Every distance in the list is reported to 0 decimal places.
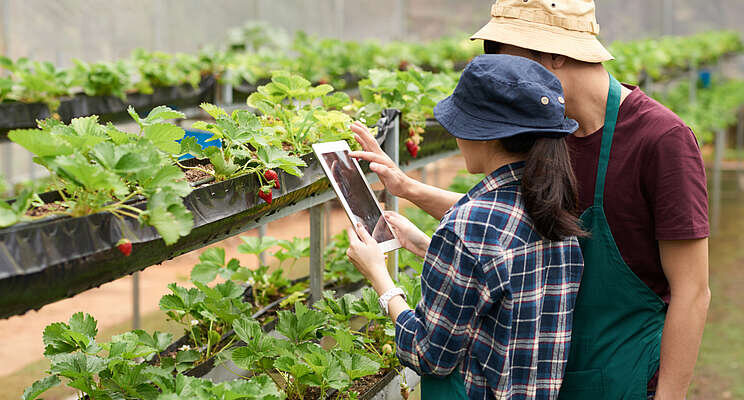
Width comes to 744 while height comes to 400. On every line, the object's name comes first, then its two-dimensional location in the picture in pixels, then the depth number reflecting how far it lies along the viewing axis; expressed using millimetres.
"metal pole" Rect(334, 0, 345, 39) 10945
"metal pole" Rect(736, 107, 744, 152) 12423
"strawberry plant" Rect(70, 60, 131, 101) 3922
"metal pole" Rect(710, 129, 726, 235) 7629
